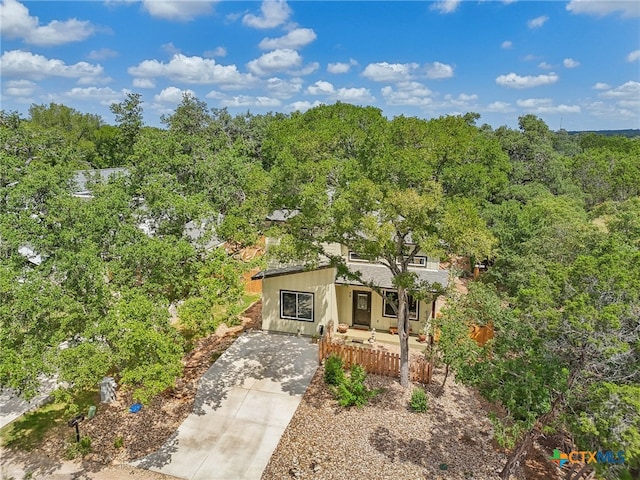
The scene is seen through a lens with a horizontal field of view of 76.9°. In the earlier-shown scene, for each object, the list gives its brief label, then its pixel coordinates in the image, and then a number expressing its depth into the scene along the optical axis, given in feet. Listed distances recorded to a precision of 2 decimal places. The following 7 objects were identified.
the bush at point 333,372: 45.42
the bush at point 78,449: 35.58
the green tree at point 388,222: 36.88
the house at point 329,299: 57.06
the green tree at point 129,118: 128.88
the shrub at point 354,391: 42.09
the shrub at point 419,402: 41.60
